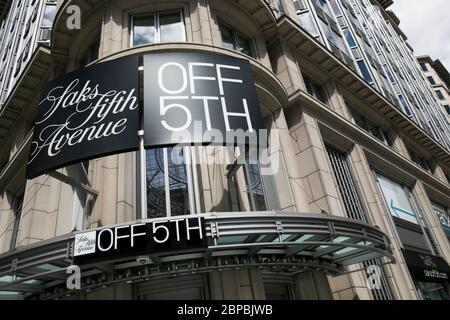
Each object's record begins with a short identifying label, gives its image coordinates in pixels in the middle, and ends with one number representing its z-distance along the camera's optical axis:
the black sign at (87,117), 8.33
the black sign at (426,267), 15.06
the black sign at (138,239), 6.44
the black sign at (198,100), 8.54
